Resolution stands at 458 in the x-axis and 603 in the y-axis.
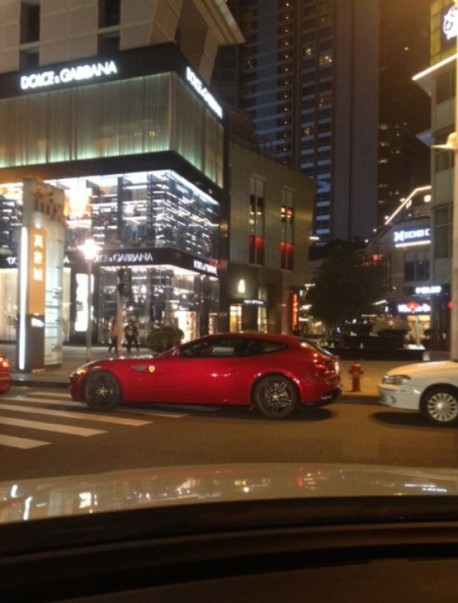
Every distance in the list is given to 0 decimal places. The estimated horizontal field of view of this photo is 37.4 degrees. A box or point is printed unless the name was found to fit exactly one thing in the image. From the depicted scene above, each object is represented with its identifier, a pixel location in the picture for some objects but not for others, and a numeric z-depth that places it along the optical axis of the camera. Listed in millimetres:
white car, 10898
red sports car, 11383
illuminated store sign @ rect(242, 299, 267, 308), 50034
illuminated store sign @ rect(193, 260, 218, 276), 36062
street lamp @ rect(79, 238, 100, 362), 20250
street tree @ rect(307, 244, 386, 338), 36781
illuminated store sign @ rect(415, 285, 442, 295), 35581
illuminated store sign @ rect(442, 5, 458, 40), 32062
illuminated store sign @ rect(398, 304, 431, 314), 55219
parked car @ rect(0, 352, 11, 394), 14094
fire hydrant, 14727
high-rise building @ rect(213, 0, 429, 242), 127438
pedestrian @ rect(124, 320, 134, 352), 28531
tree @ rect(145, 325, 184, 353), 23141
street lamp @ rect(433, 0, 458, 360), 14070
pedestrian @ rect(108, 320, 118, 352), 27731
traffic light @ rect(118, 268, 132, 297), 21125
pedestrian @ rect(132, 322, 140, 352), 28856
